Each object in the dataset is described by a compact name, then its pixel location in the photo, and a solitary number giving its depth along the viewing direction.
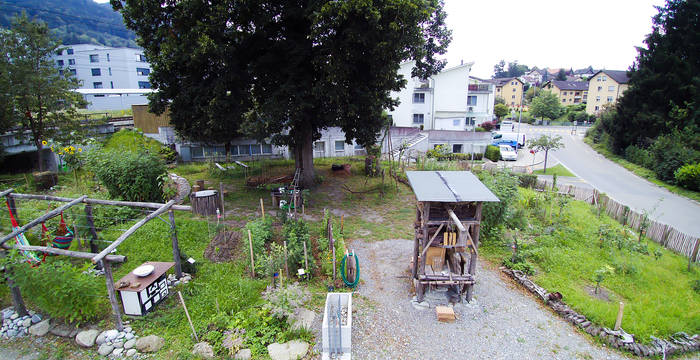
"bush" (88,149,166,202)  12.62
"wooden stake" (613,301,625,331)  7.53
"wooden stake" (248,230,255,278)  9.24
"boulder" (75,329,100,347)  6.98
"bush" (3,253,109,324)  6.99
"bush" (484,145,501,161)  31.25
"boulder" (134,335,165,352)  6.83
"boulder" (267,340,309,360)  6.69
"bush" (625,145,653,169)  28.47
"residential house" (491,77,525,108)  74.88
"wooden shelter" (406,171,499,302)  8.38
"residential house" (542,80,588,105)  71.38
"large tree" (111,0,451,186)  12.12
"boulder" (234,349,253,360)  6.57
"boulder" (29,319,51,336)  7.38
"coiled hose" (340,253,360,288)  9.16
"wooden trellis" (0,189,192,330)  7.13
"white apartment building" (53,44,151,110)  51.41
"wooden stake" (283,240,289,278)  8.95
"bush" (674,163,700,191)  22.61
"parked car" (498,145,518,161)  31.92
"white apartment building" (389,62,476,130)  36.75
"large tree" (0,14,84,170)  17.42
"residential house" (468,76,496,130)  40.22
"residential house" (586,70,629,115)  54.84
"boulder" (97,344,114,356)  6.76
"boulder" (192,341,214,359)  6.61
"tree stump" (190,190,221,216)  13.72
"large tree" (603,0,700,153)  27.80
